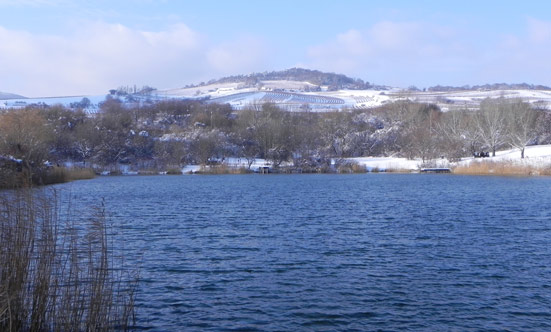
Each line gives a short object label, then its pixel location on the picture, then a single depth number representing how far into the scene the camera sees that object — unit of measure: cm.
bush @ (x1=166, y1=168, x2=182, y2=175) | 6988
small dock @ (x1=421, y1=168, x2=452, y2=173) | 6703
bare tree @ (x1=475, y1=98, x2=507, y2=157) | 7481
